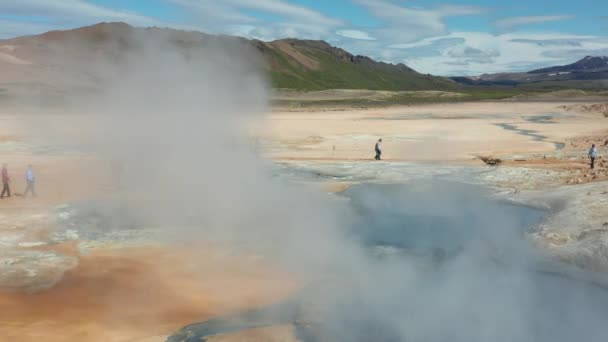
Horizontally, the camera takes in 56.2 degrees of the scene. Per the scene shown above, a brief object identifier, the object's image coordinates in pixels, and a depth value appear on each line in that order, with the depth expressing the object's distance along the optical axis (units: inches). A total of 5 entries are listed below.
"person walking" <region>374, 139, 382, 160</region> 1043.6
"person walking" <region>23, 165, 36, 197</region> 684.1
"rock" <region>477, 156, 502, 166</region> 1010.5
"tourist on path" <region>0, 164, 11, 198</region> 687.1
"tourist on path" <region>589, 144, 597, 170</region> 890.1
